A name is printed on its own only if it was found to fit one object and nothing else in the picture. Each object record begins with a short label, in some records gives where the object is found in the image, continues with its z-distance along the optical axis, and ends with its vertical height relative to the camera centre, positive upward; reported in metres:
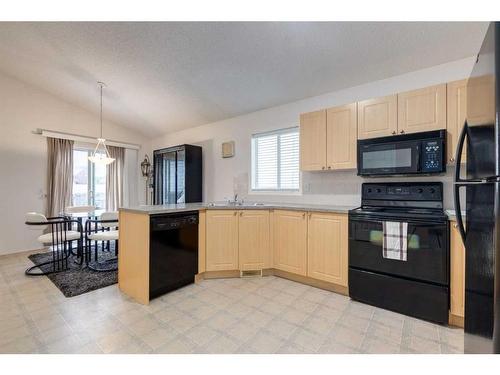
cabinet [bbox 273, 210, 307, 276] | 2.71 -0.64
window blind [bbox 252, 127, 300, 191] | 3.52 +0.43
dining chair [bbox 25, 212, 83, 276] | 3.21 -0.75
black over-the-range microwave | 2.14 +0.32
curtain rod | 4.41 +1.02
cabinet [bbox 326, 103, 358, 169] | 2.61 +0.58
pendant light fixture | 3.80 +0.46
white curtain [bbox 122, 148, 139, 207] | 5.75 +0.23
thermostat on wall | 4.13 +0.67
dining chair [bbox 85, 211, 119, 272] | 3.31 -0.69
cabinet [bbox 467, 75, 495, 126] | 0.89 +0.37
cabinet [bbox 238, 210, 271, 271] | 2.95 -0.66
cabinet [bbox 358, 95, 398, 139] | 2.37 +0.73
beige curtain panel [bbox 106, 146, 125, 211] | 5.43 +0.17
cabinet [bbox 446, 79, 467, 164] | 2.04 +0.66
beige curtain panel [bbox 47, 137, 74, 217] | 4.52 +0.25
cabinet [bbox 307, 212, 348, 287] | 2.42 -0.64
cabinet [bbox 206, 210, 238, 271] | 2.89 -0.65
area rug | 2.63 -1.14
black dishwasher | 2.35 -0.69
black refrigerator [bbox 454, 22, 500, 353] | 0.86 -0.07
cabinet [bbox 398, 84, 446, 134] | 2.14 +0.73
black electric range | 1.93 -0.61
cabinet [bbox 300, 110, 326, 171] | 2.84 +0.58
